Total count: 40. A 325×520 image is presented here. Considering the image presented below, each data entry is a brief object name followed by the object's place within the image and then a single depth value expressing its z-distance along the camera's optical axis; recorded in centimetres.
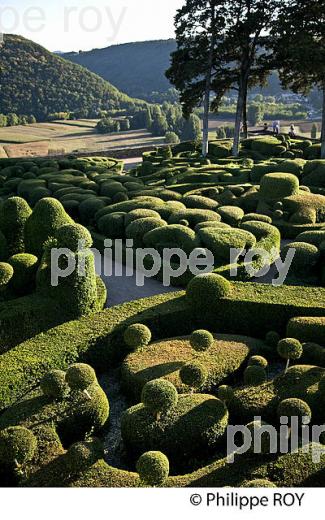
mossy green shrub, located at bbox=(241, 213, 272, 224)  1977
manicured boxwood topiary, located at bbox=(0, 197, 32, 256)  1389
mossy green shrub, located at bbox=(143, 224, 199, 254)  1641
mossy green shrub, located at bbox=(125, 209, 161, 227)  1897
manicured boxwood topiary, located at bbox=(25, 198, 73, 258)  1359
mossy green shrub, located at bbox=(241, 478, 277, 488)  736
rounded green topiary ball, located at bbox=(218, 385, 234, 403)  975
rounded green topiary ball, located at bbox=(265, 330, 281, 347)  1207
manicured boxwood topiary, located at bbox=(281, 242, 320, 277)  1573
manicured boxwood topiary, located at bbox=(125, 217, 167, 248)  1778
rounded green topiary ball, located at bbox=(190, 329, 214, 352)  1066
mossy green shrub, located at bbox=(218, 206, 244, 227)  1959
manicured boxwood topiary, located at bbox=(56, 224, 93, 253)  1225
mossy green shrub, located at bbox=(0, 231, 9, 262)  1376
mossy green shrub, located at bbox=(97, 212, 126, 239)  1922
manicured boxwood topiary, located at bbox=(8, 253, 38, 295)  1291
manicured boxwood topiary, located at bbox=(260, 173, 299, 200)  2194
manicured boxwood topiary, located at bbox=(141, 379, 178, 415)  858
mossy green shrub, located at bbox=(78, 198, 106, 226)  2142
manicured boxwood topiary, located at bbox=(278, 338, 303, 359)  1029
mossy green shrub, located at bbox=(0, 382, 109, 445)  912
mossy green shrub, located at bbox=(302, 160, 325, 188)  2497
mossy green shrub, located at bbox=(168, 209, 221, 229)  1861
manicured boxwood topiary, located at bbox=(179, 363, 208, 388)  958
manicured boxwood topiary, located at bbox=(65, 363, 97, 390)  900
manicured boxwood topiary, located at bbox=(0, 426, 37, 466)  779
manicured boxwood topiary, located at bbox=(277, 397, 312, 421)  872
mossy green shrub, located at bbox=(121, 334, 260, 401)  1059
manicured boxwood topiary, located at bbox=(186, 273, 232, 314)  1261
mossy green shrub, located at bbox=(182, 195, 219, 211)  2102
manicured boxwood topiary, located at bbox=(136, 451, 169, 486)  741
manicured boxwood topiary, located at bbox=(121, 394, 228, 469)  895
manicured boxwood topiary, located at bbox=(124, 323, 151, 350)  1089
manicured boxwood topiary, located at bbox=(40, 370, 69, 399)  915
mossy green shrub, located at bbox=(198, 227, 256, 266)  1594
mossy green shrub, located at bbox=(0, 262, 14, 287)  1248
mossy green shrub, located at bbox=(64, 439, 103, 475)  793
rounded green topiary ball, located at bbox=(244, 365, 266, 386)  1008
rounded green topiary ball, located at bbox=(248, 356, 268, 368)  1068
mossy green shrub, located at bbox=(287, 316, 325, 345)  1166
